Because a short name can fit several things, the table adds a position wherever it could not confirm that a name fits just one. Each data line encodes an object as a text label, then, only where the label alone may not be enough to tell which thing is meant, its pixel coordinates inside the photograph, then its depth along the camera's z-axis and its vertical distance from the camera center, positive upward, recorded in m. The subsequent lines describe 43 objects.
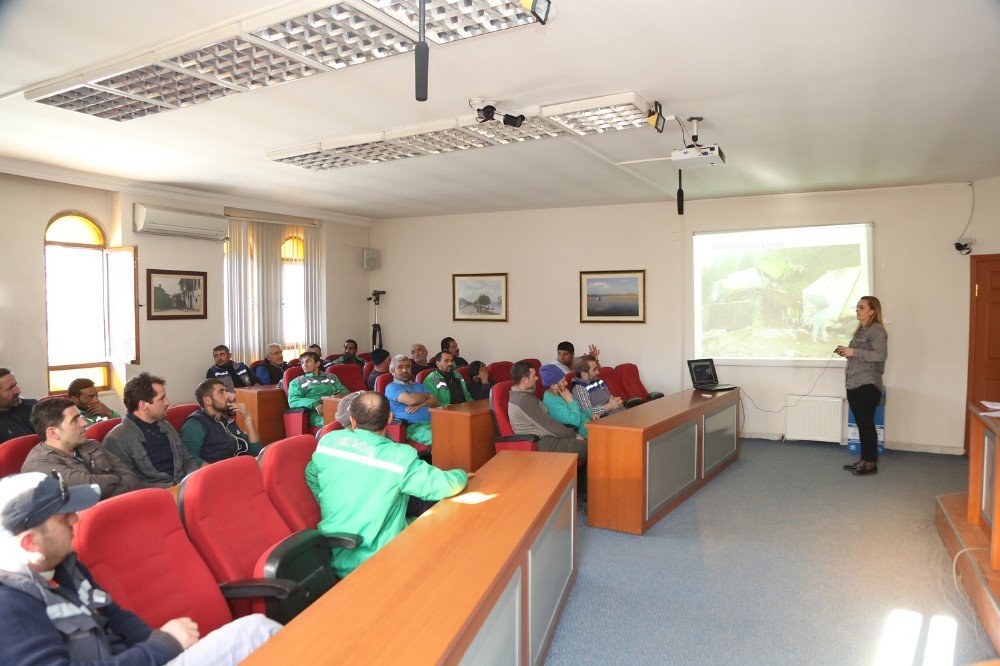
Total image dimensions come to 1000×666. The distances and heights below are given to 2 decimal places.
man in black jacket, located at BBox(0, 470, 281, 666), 1.40 -0.71
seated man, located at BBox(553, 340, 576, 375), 7.07 -0.44
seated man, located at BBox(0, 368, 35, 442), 4.16 -0.65
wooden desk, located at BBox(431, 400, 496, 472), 4.93 -0.98
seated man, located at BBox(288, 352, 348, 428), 6.06 -0.74
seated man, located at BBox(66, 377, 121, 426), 4.42 -0.59
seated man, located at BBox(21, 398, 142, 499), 2.83 -0.62
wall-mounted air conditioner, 6.52 +1.03
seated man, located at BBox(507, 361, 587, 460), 4.68 -0.79
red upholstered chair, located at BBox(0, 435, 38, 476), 3.19 -0.72
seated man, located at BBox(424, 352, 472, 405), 6.22 -0.70
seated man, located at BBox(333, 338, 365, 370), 8.61 -0.53
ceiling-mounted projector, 4.41 +1.15
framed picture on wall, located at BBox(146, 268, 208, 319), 6.73 +0.25
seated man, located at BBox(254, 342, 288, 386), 7.50 -0.64
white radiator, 6.94 -1.17
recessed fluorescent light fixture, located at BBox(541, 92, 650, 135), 3.80 +1.34
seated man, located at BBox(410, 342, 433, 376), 7.96 -0.53
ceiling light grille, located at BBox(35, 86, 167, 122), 3.71 +1.34
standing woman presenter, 5.78 -0.52
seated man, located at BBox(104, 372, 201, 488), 3.39 -0.69
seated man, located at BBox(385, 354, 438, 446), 5.41 -0.76
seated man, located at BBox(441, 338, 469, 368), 8.09 -0.43
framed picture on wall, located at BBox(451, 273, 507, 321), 8.84 +0.27
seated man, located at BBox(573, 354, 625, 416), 5.44 -0.67
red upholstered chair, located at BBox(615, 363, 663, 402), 7.20 -0.78
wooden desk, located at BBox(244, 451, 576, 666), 1.54 -0.81
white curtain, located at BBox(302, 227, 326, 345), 8.80 +0.46
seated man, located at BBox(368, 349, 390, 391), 8.36 -0.62
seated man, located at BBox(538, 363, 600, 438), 4.97 -0.74
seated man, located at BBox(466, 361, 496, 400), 7.06 -0.80
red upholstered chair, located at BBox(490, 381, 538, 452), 4.66 -0.88
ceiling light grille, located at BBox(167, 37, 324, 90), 3.08 +1.33
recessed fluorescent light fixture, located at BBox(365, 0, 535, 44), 2.57 +1.30
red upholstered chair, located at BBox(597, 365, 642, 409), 7.01 -0.76
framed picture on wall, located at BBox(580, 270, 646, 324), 7.96 +0.25
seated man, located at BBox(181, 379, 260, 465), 3.87 -0.70
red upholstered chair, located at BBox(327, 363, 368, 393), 7.09 -0.69
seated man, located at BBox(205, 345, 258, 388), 7.01 -0.61
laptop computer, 6.28 -0.62
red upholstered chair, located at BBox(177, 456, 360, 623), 2.18 -0.87
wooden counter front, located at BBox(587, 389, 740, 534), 4.29 -1.09
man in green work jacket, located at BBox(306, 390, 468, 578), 2.55 -0.70
